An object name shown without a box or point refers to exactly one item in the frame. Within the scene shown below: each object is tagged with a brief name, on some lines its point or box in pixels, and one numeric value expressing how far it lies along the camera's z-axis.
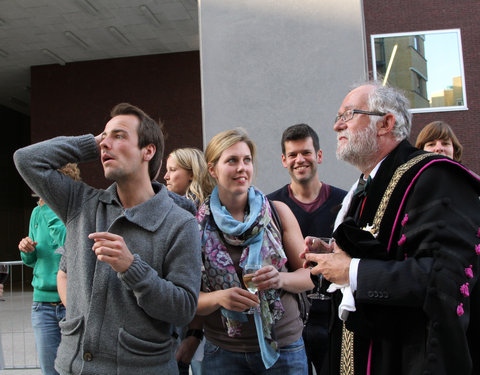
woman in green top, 3.85
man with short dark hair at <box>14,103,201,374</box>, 1.82
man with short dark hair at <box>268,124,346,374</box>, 3.14
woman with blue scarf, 2.31
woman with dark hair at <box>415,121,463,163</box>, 3.68
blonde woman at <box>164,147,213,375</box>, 2.97
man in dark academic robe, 1.53
